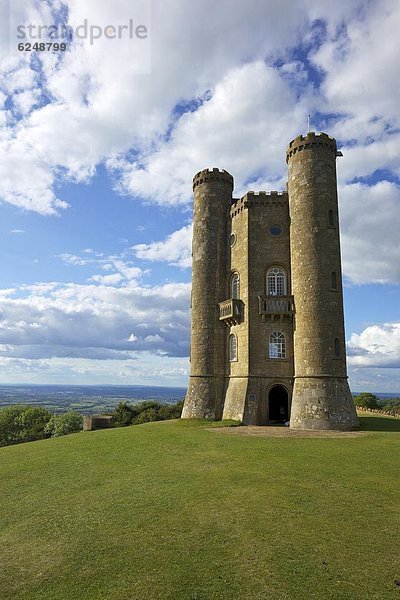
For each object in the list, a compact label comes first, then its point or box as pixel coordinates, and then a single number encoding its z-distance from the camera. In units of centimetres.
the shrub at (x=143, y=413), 5044
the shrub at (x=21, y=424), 5806
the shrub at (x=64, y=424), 5472
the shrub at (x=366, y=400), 5856
